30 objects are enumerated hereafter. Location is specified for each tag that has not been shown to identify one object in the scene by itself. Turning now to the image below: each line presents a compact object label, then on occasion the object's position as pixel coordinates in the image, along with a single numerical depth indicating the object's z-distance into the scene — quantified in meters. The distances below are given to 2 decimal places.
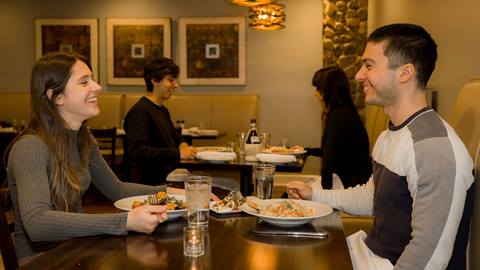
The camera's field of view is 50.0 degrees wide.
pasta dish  1.58
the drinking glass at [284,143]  3.94
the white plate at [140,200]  1.62
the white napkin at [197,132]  5.68
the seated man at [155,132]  3.38
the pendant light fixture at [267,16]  4.98
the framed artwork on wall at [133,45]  6.90
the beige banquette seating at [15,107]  7.17
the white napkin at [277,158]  3.20
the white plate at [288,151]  3.53
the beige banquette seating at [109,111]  6.95
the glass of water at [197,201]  1.52
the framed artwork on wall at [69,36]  7.05
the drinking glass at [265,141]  3.75
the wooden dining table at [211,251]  1.22
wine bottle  3.46
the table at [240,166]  3.11
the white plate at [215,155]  3.20
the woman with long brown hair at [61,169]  1.51
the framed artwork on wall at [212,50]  6.79
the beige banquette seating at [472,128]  1.53
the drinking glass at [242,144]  3.47
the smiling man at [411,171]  1.37
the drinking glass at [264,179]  1.95
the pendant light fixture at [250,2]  4.04
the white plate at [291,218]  1.53
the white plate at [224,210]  1.71
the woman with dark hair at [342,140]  3.30
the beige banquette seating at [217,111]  6.79
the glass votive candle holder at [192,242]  1.29
